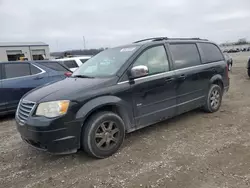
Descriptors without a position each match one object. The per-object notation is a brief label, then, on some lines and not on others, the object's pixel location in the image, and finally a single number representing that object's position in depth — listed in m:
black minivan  3.23
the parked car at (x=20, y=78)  5.96
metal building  33.72
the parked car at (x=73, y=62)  9.67
